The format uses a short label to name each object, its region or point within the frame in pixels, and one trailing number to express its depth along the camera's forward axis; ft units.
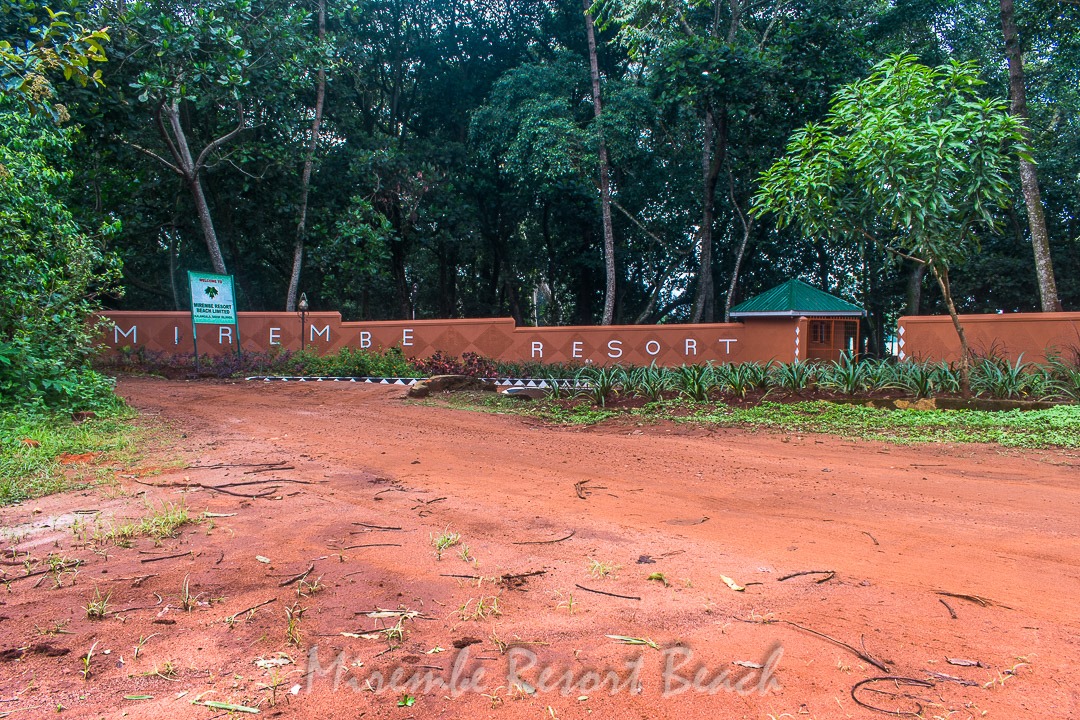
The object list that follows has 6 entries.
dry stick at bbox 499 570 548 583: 11.96
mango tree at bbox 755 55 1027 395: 32.30
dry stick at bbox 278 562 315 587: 11.72
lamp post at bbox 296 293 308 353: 66.28
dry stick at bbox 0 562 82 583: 12.36
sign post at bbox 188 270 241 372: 57.31
